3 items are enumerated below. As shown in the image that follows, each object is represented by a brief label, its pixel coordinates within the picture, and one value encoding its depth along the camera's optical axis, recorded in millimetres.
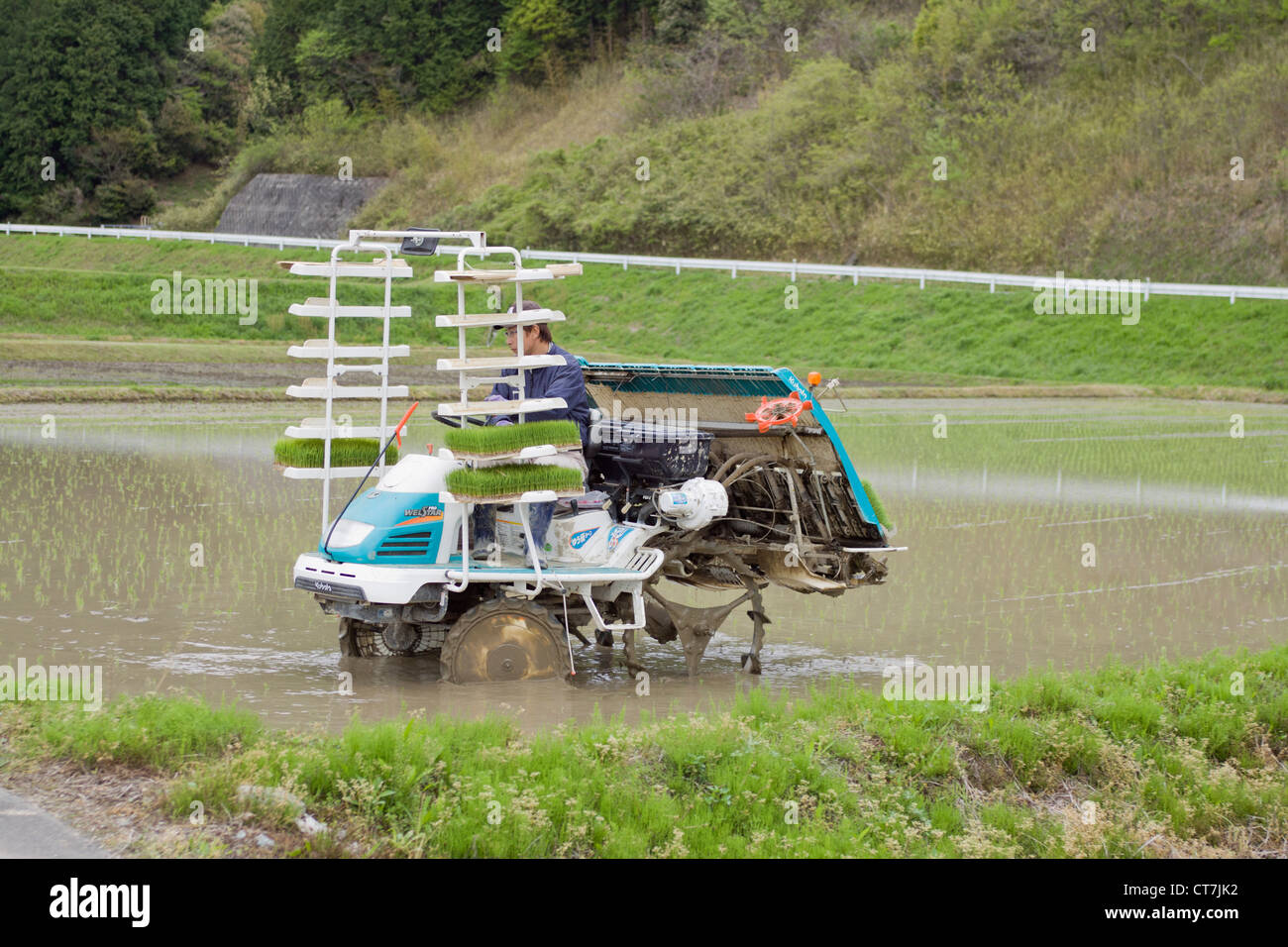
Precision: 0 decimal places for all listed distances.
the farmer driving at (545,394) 8562
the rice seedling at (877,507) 9422
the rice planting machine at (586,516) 8203
